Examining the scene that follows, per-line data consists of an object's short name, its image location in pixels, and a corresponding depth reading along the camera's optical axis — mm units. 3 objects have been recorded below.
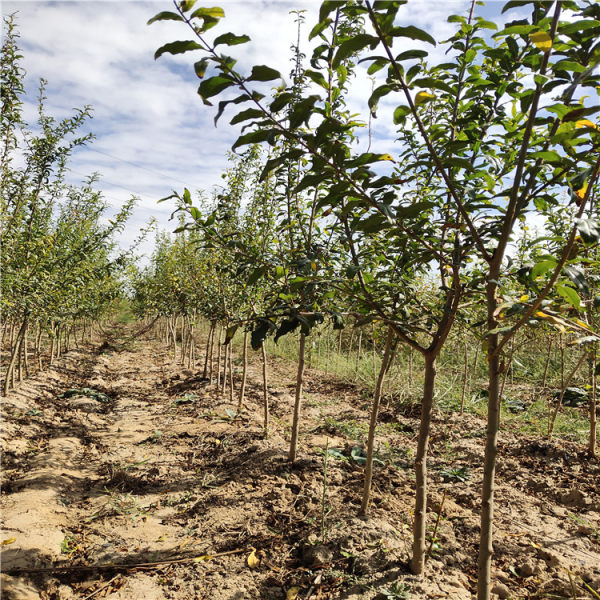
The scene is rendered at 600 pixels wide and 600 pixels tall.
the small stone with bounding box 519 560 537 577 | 2961
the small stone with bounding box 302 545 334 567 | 3055
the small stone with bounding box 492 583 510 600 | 2709
